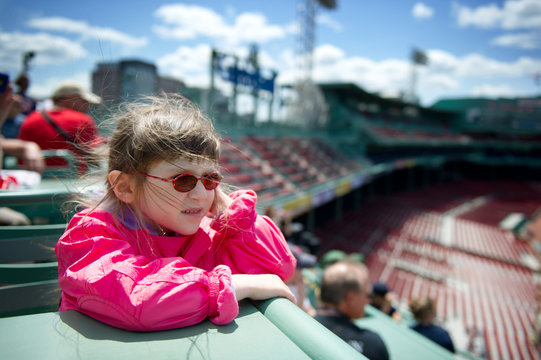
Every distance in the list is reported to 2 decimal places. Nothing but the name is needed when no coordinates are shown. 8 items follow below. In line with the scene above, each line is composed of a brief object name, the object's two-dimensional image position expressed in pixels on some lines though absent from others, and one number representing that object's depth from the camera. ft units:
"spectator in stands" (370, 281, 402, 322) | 13.37
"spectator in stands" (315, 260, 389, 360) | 5.96
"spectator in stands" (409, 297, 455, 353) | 9.93
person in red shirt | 8.04
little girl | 2.35
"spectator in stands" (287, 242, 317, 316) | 6.88
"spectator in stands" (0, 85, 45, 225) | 5.36
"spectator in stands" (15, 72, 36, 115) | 10.12
